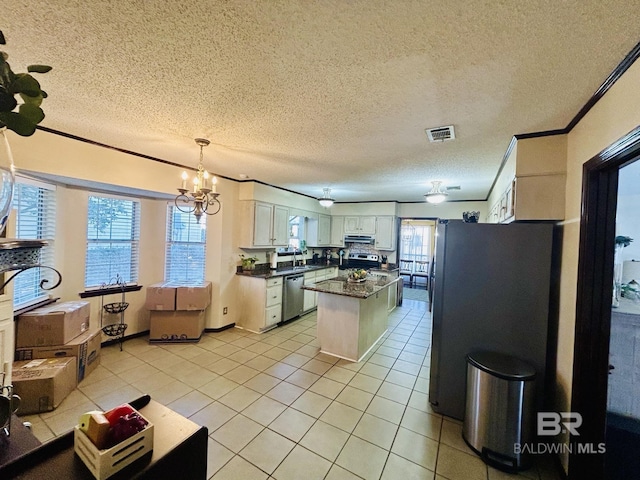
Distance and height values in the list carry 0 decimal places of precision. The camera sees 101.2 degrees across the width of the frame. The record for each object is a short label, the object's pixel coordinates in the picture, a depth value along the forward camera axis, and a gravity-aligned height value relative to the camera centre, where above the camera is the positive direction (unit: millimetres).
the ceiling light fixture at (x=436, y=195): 4062 +725
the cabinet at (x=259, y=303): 4383 -1178
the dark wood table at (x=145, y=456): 791 -752
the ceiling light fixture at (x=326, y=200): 4963 +698
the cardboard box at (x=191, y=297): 3797 -962
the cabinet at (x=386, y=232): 6152 +167
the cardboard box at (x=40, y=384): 2246 -1391
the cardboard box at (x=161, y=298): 3729 -971
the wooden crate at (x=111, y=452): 760 -689
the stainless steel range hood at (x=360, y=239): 6421 -12
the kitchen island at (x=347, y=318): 3469 -1100
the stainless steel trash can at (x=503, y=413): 1895 -1245
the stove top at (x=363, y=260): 6613 -556
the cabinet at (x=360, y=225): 6375 +333
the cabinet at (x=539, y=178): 2098 +560
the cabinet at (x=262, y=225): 4535 +174
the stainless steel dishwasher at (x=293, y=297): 4801 -1164
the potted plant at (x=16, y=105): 685 +327
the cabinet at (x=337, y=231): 6828 +168
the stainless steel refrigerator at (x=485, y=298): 2121 -469
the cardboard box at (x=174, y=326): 3814 -1400
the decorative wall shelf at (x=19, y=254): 843 -106
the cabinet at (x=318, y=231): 6461 +134
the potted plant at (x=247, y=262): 4648 -511
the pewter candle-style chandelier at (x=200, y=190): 2520 +397
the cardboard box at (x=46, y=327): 2551 -1014
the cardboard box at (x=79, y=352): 2553 -1280
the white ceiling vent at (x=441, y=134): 2174 +932
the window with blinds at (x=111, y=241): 3562 -187
